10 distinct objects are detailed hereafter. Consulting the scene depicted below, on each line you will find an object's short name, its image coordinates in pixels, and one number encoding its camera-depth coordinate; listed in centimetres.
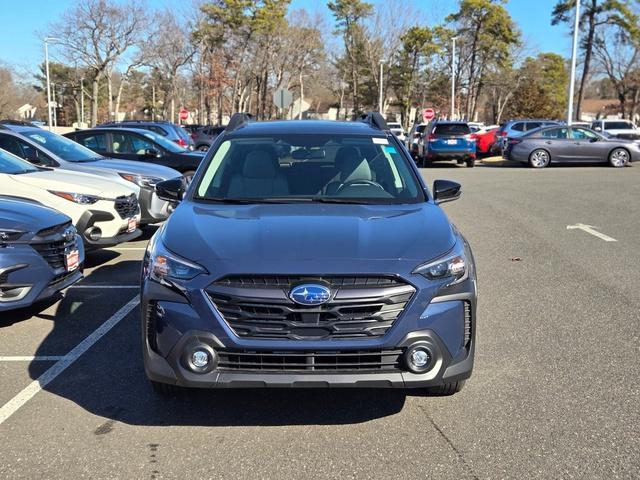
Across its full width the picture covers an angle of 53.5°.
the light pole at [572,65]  2689
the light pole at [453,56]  4606
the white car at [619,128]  3102
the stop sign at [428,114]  3622
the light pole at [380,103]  5498
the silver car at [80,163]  884
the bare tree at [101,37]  4281
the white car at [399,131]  3686
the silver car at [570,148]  2288
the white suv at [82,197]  735
